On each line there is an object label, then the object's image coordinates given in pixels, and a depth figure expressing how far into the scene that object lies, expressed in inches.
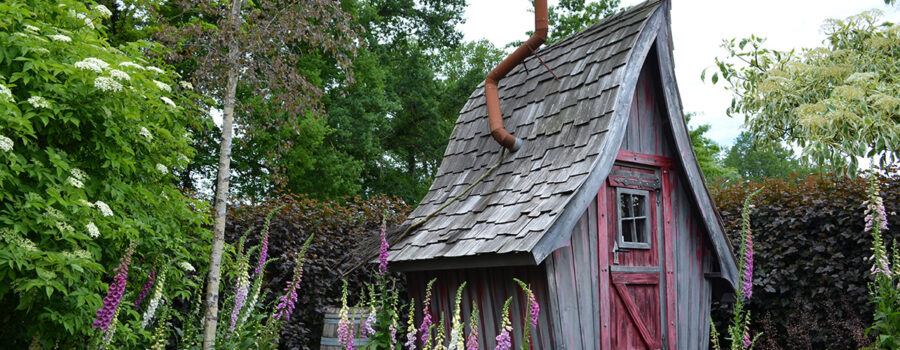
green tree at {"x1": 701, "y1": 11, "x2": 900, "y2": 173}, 394.6
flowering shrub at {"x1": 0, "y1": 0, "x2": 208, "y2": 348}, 179.2
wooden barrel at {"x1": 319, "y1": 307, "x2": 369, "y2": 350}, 261.0
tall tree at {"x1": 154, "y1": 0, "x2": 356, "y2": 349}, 218.5
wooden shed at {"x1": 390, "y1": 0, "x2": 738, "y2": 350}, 230.9
